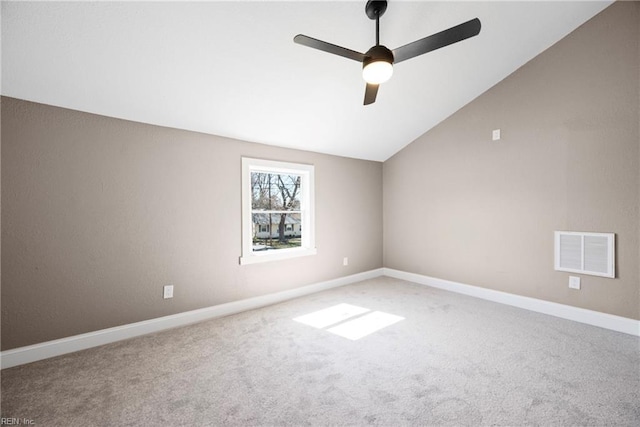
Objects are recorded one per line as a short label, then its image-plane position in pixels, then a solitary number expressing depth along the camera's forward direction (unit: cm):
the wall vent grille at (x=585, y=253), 290
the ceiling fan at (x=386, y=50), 174
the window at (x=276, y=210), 354
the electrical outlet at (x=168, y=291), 296
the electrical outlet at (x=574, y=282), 310
